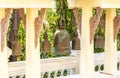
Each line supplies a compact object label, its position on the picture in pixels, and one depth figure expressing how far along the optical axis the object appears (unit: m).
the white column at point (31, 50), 3.66
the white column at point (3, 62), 3.45
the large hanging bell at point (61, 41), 3.66
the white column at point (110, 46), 4.41
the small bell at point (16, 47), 3.72
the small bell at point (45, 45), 3.92
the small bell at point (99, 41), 4.51
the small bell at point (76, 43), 4.18
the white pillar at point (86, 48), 4.04
